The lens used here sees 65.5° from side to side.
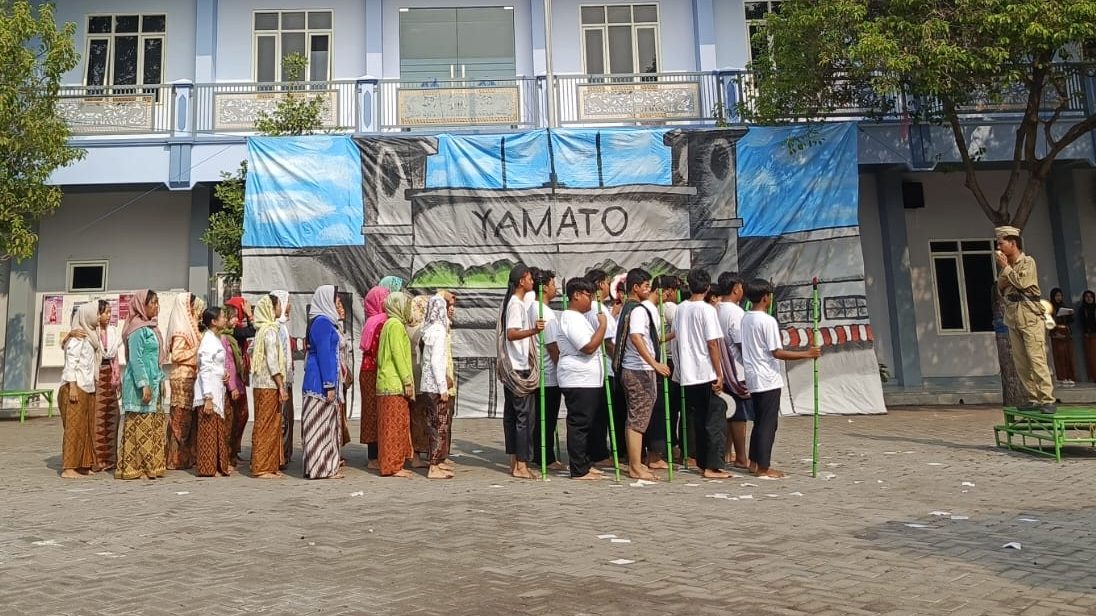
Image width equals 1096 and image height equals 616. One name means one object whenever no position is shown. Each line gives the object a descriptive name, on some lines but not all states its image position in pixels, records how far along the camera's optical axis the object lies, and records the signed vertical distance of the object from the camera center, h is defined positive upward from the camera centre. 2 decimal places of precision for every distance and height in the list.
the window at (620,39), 15.36 +6.43
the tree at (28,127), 11.89 +4.11
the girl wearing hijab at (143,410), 7.06 +0.03
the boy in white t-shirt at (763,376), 6.62 +0.10
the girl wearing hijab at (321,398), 6.91 +0.07
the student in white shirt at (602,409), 6.80 -0.11
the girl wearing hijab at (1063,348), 14.83 +0.52
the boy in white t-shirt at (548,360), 6.89 +0.31
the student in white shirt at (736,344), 6.93 +0.37
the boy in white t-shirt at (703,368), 6.66 +0.19
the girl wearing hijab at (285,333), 7.14 +0.63
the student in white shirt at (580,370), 6.55 +0.20
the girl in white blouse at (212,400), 7.05 +0.09
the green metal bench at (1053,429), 7.10 -0.43
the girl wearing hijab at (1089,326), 14.80 +0.88
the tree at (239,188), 12.66 +3.35
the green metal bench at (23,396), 12.65 +0.33
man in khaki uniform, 7.68 +0.56
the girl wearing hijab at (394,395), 6.85 +0.07
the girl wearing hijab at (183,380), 7.28 +0.27
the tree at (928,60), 10.01 +4.05
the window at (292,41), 15.22 +6.56
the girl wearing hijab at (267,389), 6.98 +0.16
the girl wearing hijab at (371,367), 7.29 +0.32
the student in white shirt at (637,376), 6.57 +0.14
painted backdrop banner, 11.35 +2.42
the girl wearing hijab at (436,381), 6.82 +0.17
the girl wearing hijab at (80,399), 7.31 +0.14
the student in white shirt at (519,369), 6.78 +0.24
